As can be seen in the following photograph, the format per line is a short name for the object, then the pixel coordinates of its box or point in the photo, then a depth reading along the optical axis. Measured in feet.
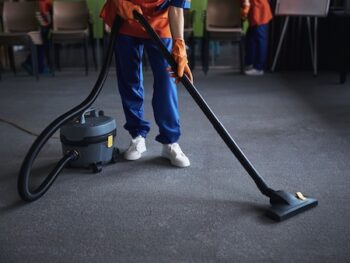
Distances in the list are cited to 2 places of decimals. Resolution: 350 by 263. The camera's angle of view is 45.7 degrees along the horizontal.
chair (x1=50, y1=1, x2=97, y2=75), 16.55
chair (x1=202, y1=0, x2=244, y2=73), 15.75
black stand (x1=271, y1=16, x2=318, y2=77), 14.96
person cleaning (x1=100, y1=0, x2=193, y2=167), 6.37
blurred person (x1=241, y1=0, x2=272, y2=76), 15.30
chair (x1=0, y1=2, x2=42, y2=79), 16.34
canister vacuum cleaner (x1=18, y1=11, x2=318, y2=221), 5.60
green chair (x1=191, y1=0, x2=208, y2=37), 18.15
